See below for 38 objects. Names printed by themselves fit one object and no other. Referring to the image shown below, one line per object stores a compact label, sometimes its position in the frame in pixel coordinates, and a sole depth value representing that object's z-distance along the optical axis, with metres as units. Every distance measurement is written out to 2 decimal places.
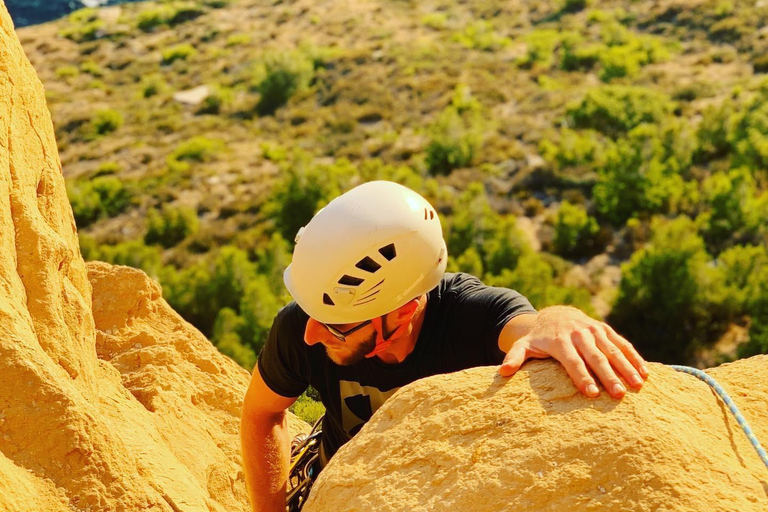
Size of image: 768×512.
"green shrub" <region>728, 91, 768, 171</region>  25.05
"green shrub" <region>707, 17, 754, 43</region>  39.25
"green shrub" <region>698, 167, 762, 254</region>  21.08
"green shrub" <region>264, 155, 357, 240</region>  26.70
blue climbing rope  2.27
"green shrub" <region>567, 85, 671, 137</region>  31.39
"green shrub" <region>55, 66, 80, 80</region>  47.88
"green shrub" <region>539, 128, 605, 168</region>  28.52
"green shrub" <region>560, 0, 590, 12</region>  50.16
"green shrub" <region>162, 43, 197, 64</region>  50.75
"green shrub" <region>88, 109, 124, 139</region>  39.00
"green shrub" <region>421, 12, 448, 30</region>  52.16
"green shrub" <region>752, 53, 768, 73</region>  34.59
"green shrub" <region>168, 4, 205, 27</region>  58.81
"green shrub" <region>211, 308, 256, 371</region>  14.91
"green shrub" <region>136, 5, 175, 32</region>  57.69
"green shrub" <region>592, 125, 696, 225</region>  24.11
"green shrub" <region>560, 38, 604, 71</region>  41.03
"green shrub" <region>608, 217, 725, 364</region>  17.98
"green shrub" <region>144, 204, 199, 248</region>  28.45
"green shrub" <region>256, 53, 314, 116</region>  42.00
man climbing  2.98
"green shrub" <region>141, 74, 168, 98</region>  44.84
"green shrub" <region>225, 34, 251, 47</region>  52.44
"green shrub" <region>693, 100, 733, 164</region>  27.08
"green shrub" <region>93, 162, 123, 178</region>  34.03
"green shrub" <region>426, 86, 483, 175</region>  31.08
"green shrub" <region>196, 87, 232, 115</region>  42.16
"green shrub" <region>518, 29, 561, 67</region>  42.77
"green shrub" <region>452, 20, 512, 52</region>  46.88
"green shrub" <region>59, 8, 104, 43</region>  55.47
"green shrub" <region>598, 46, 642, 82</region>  38.12
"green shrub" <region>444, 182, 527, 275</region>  21.17
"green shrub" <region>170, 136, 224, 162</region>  35.34
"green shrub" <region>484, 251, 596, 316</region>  17.52
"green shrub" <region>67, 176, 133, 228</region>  30.16
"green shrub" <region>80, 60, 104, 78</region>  48.62
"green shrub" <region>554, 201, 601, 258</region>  23.33
